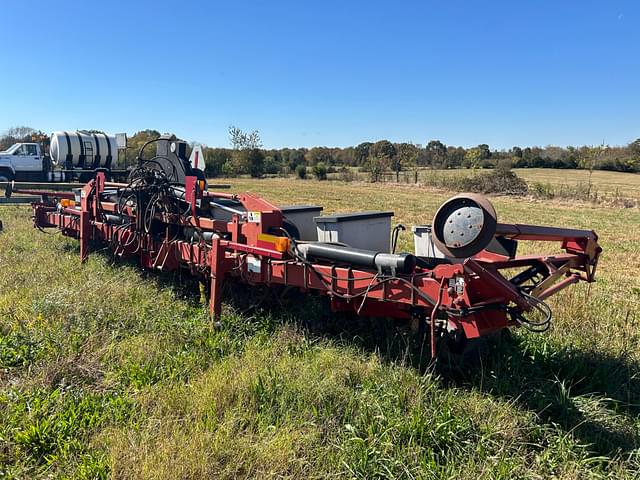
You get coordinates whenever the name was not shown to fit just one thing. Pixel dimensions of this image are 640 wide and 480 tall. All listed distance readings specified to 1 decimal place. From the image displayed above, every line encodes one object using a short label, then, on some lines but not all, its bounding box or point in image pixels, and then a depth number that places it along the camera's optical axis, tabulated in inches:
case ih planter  119.0
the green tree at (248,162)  2027.6
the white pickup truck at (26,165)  876.0
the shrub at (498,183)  1255.5
